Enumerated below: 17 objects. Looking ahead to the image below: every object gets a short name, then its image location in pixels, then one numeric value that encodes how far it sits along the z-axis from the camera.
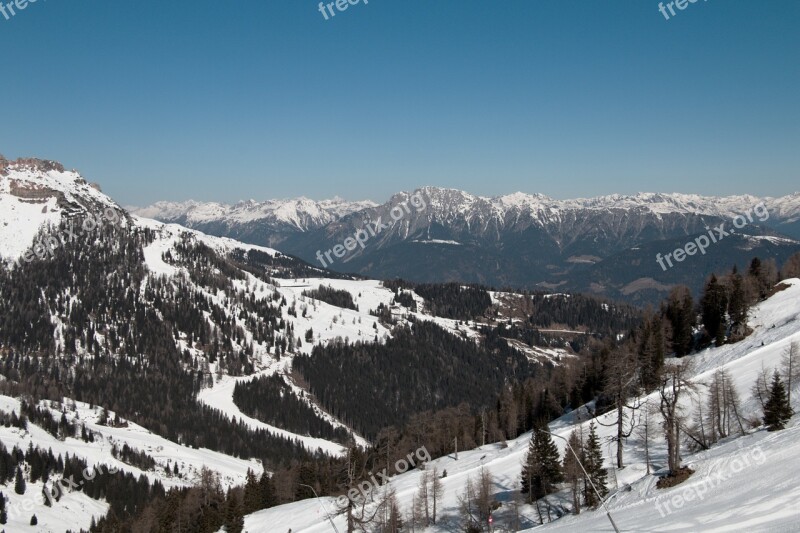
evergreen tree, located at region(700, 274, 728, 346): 105.56
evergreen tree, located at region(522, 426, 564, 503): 65.75
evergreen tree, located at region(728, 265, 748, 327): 104.19
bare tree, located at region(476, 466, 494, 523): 64.38
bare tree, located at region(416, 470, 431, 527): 70.56
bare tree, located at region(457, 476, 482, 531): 65.70
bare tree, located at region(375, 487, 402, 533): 66.88
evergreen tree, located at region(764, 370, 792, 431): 50.47
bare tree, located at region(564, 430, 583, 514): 53.66
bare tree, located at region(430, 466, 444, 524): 71.62
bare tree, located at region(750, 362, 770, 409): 66.56
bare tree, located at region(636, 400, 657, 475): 69.36
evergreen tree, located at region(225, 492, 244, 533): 89.14
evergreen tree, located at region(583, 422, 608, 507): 54.36
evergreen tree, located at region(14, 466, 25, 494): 133.75
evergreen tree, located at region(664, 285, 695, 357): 112.94
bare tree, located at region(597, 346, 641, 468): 60.62
